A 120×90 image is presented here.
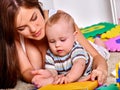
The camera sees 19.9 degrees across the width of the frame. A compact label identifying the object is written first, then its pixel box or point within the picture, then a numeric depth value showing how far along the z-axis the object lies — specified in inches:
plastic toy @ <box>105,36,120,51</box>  80.2
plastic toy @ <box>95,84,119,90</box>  51.9
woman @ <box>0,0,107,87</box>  60.0
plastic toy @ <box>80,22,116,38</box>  95.0
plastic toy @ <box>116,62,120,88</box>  47.5
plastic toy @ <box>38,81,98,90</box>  51.6
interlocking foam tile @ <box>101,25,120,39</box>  89.9
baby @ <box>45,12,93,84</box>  59.0
